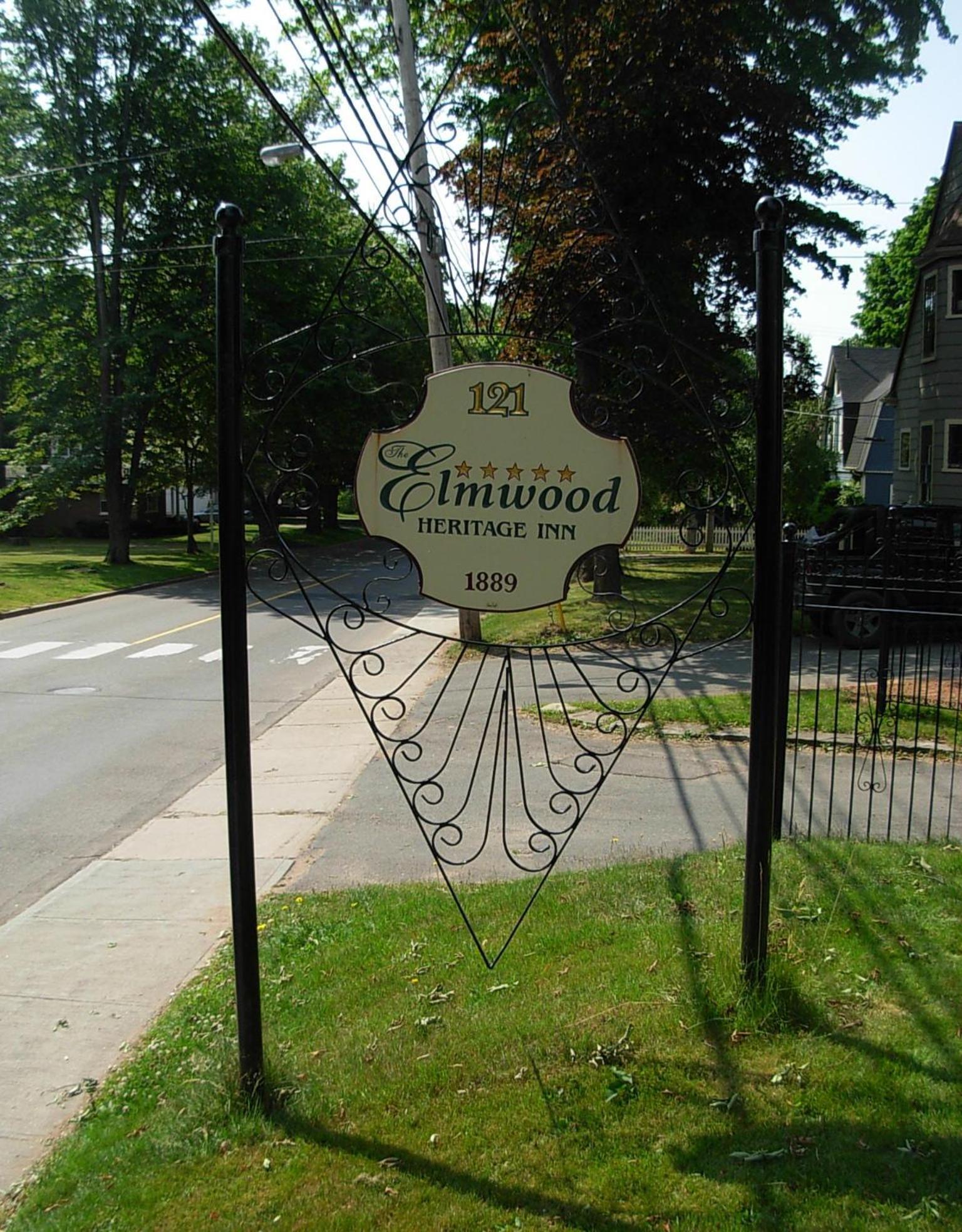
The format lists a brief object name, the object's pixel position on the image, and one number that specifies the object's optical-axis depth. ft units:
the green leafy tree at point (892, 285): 163.84
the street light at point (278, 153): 36.65
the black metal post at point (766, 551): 13.02
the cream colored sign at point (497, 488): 13.43
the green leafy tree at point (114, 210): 96.58
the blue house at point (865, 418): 150.51
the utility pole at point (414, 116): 40.65
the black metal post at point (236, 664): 12.32
